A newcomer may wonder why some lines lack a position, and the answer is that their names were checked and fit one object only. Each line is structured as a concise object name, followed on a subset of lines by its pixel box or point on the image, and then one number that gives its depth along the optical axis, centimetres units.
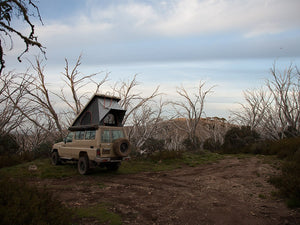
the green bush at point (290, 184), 540
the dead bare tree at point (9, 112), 1358
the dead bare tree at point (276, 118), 1900
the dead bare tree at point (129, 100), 1736
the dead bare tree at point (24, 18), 551
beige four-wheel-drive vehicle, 934
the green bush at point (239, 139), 1946
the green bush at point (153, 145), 1641
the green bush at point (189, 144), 2002
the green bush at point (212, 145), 2257
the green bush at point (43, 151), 1644
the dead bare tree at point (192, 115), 1873
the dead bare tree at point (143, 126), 1808
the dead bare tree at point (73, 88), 1616
